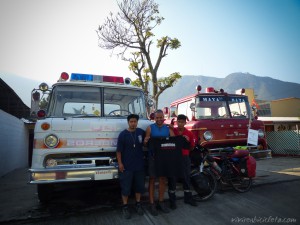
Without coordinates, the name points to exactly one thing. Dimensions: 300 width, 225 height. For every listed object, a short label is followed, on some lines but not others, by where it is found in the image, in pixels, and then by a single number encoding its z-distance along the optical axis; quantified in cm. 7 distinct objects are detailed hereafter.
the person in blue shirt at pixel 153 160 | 402
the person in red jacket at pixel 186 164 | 424
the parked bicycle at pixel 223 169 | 469
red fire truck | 595
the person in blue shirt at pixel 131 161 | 393
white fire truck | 379
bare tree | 1518
